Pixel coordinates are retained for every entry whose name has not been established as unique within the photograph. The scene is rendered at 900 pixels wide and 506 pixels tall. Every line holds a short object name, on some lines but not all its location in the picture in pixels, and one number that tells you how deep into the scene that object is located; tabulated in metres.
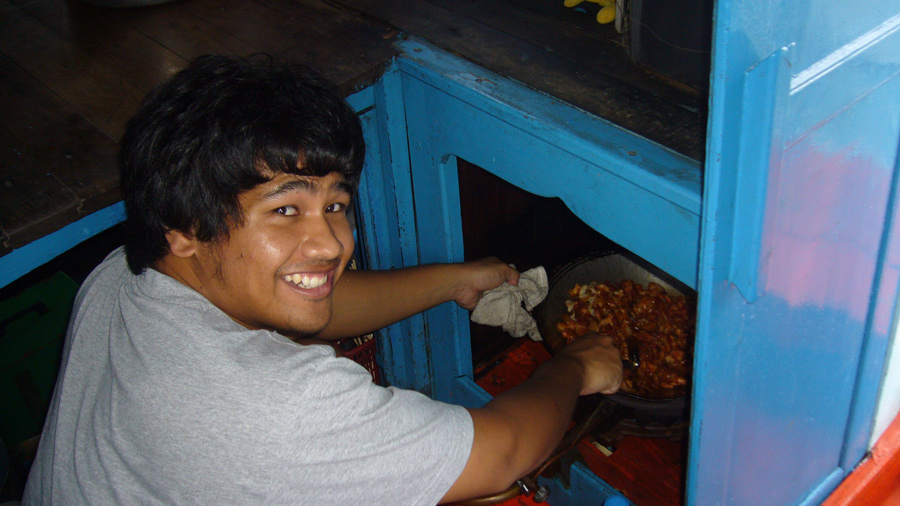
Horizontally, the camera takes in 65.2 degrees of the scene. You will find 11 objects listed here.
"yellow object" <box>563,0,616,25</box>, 1.59
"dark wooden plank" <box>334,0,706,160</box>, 1.21
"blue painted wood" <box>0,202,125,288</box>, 1.18
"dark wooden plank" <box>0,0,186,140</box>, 1.52
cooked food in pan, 1.74
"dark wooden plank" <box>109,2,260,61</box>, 1.69
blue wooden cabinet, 0.89
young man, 1.00
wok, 1.89
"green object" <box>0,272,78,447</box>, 2.24
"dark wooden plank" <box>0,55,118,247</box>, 1.19
